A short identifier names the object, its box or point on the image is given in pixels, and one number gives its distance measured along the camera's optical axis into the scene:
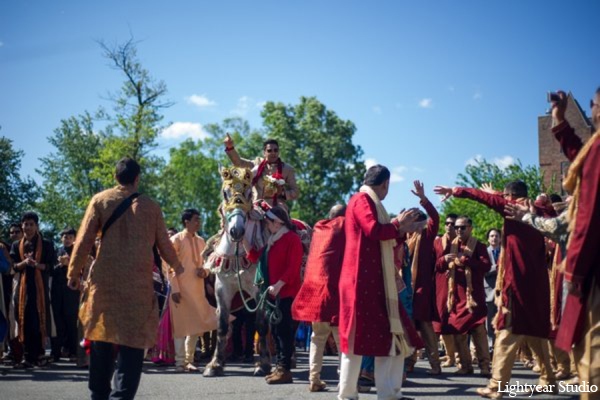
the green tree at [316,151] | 51.34
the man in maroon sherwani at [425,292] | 10.79
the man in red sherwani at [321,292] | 8.55
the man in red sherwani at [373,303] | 6.79
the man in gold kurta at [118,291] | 6.24
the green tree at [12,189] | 47.50
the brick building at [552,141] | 53.72
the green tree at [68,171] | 54.28
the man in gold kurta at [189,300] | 11.20
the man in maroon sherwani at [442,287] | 10.99
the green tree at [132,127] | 33.41
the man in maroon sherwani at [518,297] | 7.77
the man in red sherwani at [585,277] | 4.54
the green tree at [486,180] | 43.38
